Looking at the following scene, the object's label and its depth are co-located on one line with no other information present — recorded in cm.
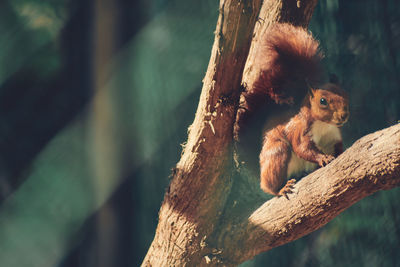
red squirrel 488
